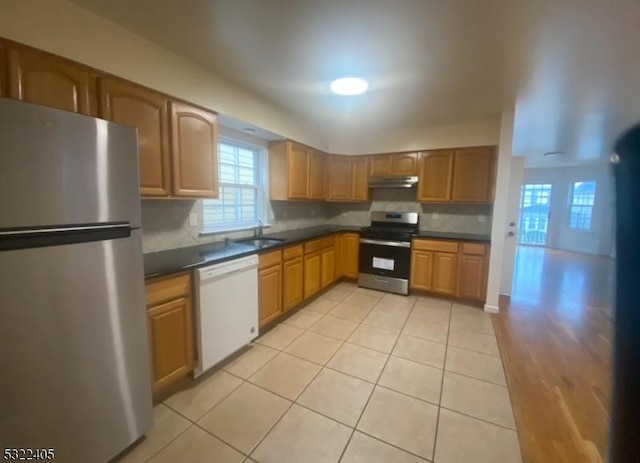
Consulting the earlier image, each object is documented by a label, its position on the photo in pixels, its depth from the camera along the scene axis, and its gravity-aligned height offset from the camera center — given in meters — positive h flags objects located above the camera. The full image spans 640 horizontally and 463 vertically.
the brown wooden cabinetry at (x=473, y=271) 3.56 -0.83
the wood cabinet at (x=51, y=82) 1.42 +0.64
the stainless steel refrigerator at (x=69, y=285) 1.09 -0.39
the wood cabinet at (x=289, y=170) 3.57 +0.44
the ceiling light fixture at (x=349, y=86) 2.50 +1.11
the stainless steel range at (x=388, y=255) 3.97 -0.73
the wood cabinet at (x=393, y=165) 4.12 +0.62
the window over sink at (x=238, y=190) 3.03 +0.15
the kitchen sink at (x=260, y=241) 3.01 -0.44
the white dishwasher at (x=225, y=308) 2.08 -0.87
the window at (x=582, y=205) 7.35 +0.12
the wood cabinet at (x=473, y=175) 3.63 +0.42
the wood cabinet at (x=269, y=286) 2.71 -0.85
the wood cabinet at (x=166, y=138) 1.82 +0.49
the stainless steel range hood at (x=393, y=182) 4.08 +0.35
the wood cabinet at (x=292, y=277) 3.07 -0.84
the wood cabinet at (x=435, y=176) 3.87 +0.42
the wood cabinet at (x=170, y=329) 1.79 -0.87
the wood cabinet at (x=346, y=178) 4.50 +0.43
